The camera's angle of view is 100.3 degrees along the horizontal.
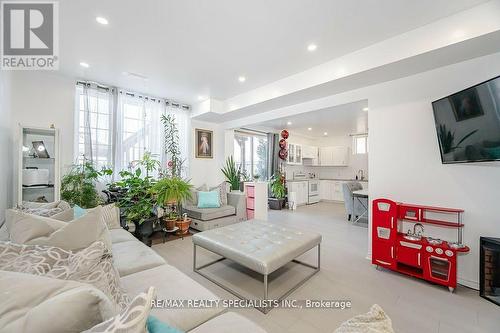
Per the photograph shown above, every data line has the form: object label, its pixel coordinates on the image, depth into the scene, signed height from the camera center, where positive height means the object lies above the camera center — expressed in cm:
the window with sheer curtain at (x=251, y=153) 660 +50
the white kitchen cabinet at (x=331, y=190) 767 -86
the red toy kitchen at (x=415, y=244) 222 -86
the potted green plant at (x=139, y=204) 329 -59
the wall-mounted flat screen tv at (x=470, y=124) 187 +44
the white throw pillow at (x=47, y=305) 53 -38
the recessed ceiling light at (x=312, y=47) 259 +152
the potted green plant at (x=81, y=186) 328 -30
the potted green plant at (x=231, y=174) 536 -17
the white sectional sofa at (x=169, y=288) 109 -82
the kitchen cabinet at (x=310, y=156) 773 +46
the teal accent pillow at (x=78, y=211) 209 -45
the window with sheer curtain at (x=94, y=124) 370 +80
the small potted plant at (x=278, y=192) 641 -76
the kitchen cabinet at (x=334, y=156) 770 +45
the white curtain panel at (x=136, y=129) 409 +80
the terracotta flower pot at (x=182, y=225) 377 -106
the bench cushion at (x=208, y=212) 390 -87
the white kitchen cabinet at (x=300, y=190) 682 -76
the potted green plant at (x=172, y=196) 352 -50
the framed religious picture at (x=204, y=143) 521 +62
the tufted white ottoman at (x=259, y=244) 196 -83
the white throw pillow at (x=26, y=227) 118 -35
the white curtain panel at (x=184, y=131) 492 +89
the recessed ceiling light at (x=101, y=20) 216 +155
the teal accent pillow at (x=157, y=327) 65 -50
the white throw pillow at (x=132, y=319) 51 -38
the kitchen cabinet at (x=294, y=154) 715 +48
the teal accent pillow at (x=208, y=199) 424 -65
